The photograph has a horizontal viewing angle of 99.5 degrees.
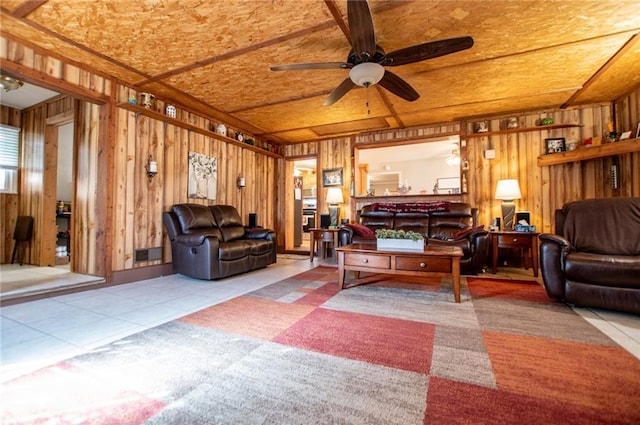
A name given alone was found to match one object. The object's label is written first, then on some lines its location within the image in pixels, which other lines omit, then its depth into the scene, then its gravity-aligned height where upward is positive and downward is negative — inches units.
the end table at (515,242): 150.3 -14.4
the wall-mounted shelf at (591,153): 136.9 +36.1
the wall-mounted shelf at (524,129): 173.9 +58.3
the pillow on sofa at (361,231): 172.1 -8.9
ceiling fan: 80.8 +56.4
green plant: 113.7 -7.8
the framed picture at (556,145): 173.0 +46.2
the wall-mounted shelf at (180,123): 137.8 +56.4
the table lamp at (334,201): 223.8 +13.5
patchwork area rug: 43.3 -31.5
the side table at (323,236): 195.2 -14.1
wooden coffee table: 102.0 -17.9
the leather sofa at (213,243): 136.6 -14.3
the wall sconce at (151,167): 147.9 +27.5
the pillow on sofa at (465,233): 146.5 -8.9
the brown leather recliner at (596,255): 85.6 -13.5
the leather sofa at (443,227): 141.0 -6.7
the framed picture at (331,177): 236.4 +35.8
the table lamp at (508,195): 167.9 +13.3
